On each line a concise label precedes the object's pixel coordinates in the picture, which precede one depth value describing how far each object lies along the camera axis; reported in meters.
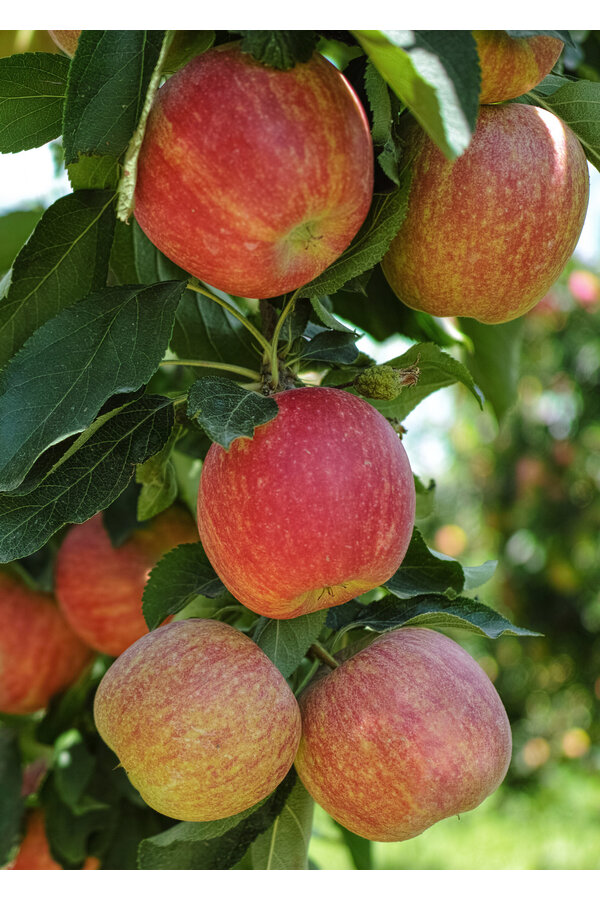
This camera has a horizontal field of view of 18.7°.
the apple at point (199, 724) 0.59
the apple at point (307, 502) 0.58
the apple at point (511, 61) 0.59
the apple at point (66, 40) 0.65
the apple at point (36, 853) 0.88
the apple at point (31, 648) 0.86
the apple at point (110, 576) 0.83
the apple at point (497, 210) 0.61
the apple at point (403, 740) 0.60
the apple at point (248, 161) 0.56
